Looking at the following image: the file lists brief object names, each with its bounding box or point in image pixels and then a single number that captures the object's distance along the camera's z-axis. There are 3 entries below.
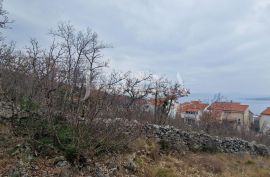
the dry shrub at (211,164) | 10.09
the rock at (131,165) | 8.07
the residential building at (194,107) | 33.42
